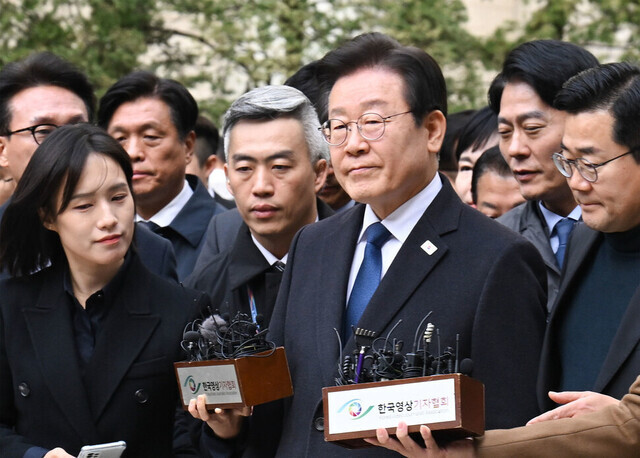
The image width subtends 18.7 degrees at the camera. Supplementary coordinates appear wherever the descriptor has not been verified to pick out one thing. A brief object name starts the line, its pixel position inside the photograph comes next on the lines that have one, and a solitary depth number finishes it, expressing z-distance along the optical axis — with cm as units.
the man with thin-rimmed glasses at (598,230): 673
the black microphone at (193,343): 694
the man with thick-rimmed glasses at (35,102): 1024
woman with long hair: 778
